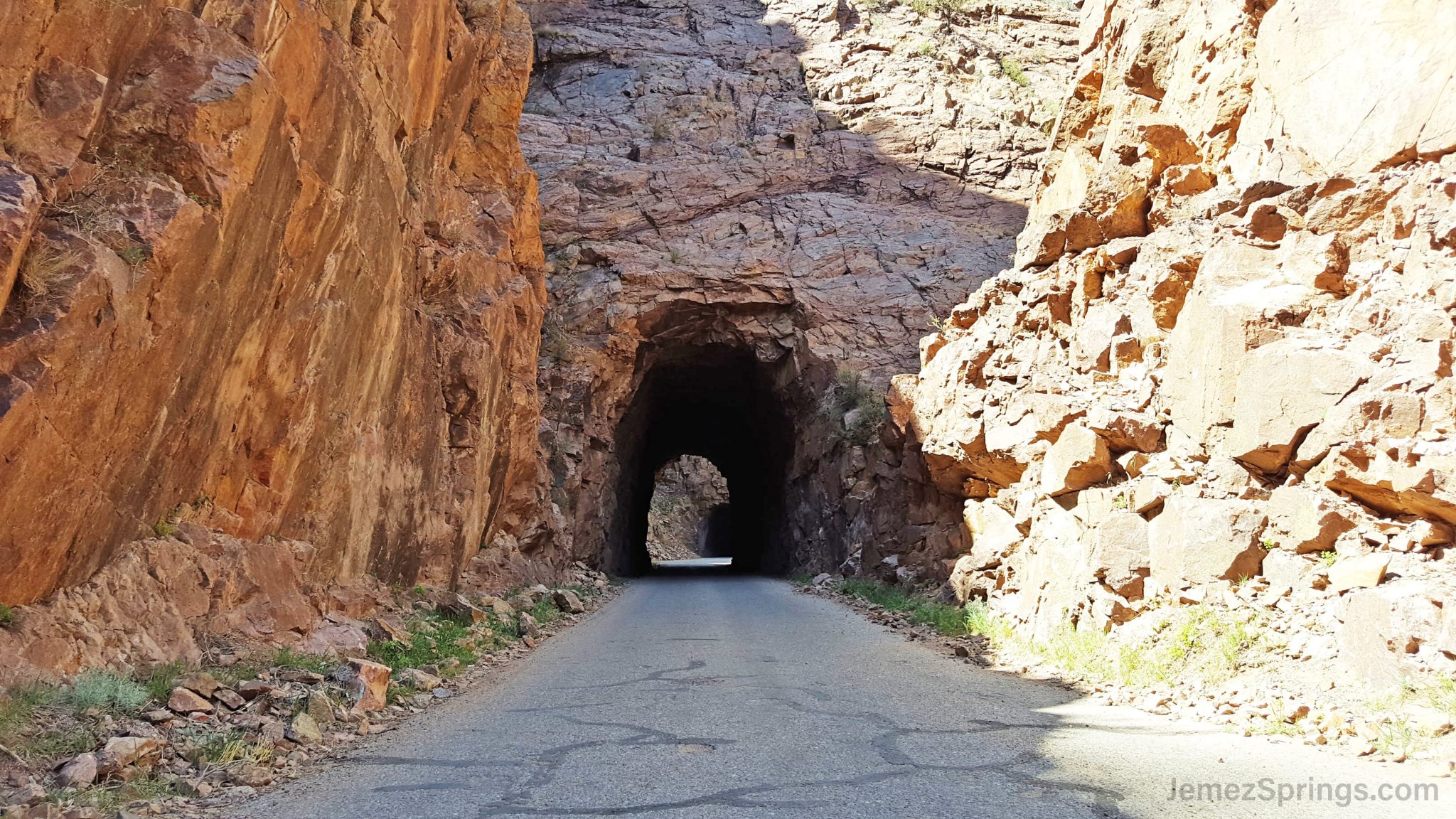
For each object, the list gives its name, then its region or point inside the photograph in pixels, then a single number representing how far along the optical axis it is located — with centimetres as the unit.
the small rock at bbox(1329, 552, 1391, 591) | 695
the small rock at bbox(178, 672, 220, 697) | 638
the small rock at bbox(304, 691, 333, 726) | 658
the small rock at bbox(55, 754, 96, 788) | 463
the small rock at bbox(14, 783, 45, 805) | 430
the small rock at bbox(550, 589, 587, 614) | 1592
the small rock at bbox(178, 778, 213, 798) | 498
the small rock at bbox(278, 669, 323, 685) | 743
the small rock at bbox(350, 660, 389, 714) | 721
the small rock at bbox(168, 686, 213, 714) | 602
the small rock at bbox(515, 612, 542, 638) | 1237
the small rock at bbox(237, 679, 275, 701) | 663
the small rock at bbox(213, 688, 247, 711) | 644
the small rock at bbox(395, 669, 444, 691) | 832
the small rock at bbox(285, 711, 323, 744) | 612
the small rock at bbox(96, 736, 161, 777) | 485
